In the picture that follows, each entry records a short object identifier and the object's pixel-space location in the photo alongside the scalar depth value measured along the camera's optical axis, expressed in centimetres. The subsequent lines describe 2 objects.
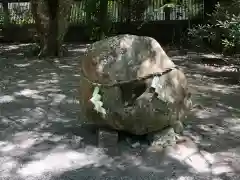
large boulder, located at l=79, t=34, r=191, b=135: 379
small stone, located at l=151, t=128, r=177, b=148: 397
